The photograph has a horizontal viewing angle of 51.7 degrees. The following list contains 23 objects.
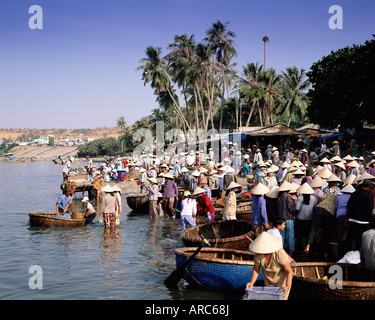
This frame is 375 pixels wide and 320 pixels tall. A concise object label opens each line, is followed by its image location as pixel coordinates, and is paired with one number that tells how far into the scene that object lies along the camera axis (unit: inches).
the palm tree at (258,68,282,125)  2092.3
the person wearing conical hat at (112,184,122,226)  574.1
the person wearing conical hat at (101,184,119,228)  568.7
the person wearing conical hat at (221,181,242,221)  469.9
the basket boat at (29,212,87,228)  661.9
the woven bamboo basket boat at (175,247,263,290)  332.2
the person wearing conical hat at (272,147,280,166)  926.6
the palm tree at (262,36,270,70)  2629.7
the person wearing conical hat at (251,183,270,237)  386.3
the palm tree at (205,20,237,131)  1930.4
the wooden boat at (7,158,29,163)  6904.0
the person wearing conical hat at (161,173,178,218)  646.5
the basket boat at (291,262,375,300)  258.8
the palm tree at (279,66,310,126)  2207.2
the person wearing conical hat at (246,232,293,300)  236.2
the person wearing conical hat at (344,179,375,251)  312.8
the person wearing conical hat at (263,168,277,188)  536.6
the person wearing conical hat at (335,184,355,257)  346.0
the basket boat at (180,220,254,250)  405.4
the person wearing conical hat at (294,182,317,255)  373.4
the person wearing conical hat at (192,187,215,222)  486.3
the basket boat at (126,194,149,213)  852.0
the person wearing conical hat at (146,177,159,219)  676.4
